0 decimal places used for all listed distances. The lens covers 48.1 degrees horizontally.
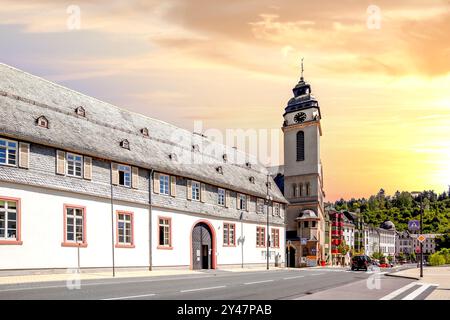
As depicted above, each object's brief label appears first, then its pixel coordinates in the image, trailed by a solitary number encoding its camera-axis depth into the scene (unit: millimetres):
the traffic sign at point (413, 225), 31897
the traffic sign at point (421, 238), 32406
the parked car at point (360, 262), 47594
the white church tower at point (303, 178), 72375
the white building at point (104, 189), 28625
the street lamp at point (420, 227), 32841
